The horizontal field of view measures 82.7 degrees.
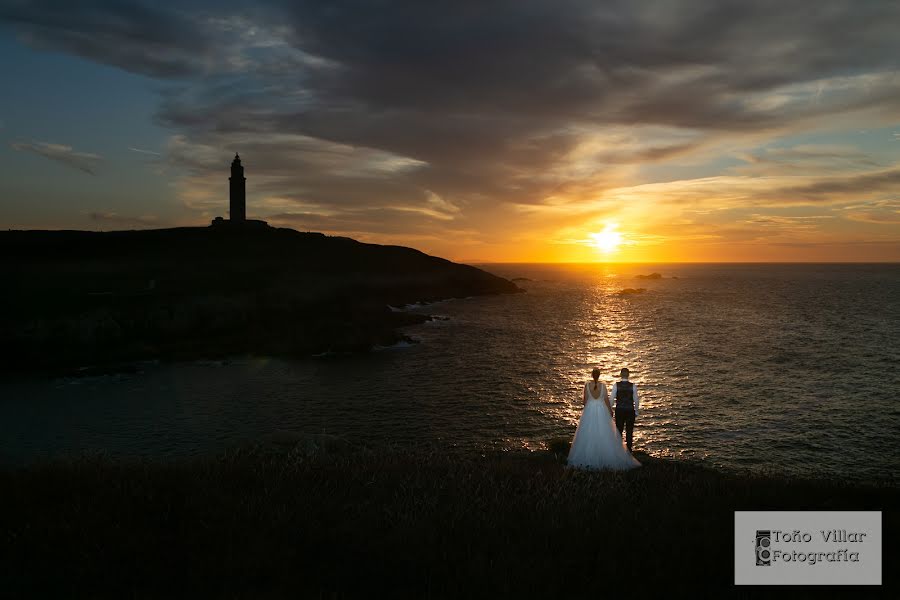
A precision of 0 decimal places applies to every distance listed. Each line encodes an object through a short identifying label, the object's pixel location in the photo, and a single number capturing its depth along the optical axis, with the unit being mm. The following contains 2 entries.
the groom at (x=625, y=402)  16703
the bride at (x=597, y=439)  14406
